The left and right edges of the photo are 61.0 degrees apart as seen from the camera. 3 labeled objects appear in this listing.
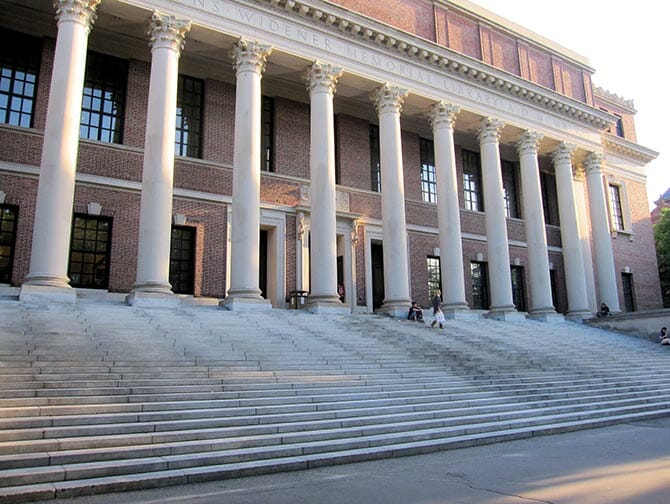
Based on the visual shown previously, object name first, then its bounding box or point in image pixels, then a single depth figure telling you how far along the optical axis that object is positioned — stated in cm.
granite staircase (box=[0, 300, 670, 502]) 752
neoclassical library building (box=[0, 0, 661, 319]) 1769
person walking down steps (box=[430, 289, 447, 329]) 1917
